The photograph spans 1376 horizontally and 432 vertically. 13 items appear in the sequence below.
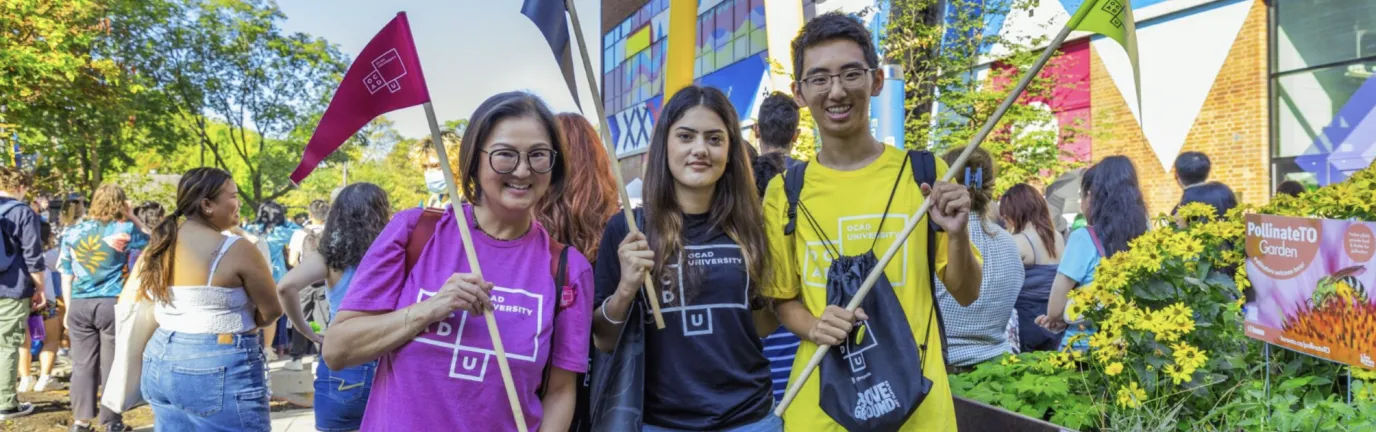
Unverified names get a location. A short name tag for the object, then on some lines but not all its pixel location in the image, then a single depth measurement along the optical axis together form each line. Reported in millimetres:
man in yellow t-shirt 2254
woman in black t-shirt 2400
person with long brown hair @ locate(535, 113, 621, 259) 2902
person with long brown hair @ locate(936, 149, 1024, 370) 3822
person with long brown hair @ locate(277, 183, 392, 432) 3781
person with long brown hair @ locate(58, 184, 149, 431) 6617
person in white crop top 3750
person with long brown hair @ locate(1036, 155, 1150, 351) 4258
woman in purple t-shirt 2074
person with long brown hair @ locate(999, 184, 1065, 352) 4879
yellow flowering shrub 2781
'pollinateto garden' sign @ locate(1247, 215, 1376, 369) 2504
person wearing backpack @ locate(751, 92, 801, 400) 3682
